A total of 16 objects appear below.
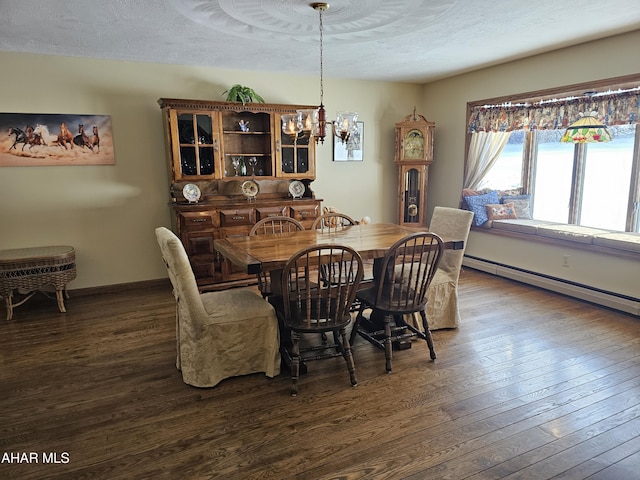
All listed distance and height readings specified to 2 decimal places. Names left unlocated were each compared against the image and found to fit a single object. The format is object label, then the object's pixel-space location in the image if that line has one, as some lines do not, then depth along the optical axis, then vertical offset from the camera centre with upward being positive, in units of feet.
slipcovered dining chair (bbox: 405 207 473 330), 11.12 -3.11
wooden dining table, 8.46 -1.78
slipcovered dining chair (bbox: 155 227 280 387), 8.37 -3.36
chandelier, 10.12 +1.07
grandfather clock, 18.20 +0.13
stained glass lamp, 13.19 +1.09
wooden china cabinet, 14.48 -0.18
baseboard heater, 12.55 -4.02
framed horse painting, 13.47 +1.00
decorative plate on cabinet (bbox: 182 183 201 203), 15.12 -0.83
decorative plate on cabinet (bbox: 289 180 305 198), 17.08 -0.84
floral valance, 12.76 +1.84
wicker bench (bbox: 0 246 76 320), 12.45 -3.00
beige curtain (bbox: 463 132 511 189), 17.53 +0.55
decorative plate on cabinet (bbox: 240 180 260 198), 16.24 -0.78
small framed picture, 18.47 +0.82
